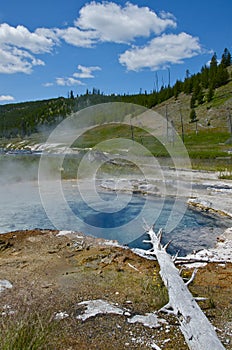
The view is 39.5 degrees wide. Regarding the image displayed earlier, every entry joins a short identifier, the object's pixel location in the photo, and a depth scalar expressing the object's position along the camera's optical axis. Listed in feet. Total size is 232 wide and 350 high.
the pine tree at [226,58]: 354.95
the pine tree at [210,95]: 282.36
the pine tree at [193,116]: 258.57
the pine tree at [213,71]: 306.35
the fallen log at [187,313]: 17.22
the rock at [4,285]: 27.80
